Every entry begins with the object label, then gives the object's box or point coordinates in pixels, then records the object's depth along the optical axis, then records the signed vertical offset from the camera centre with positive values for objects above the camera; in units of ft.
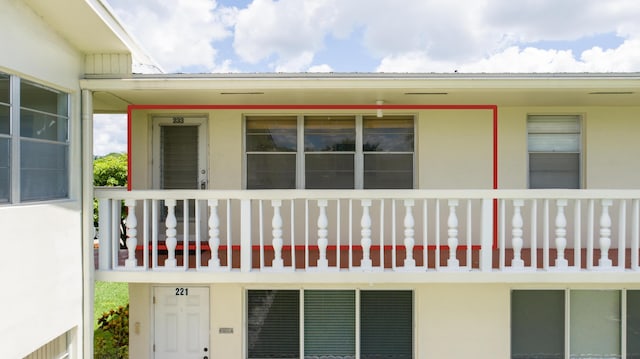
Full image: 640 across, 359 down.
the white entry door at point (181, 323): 20.70 -7.37
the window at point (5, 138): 13.12 +1.23
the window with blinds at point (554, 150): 21.93 +1.53
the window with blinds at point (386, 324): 20.71 -7.39
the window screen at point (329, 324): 20.76 -7.40
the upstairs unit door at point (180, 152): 21.91 +1.34
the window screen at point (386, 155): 21.91 +1.24
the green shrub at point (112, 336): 25.85 -10.76
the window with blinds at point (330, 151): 21.97 +1.44
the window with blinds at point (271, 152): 21.99 +1.38
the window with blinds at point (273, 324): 20.80 -7.43
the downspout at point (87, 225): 16.61 -2.00
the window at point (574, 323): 20.43 -7.21
